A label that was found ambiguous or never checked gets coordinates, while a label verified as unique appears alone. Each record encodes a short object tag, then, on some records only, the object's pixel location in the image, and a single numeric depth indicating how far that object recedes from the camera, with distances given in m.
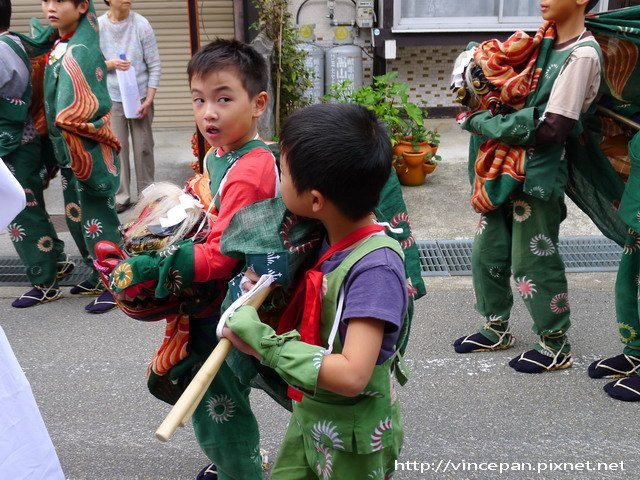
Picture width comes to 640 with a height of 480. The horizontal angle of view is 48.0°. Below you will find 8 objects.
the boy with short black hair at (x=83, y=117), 4.07
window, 7.57
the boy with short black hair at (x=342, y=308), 1.58
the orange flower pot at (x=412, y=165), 6.36
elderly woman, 6.04
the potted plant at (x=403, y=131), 6.38
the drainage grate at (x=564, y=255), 4.87
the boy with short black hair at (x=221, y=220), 1.92
